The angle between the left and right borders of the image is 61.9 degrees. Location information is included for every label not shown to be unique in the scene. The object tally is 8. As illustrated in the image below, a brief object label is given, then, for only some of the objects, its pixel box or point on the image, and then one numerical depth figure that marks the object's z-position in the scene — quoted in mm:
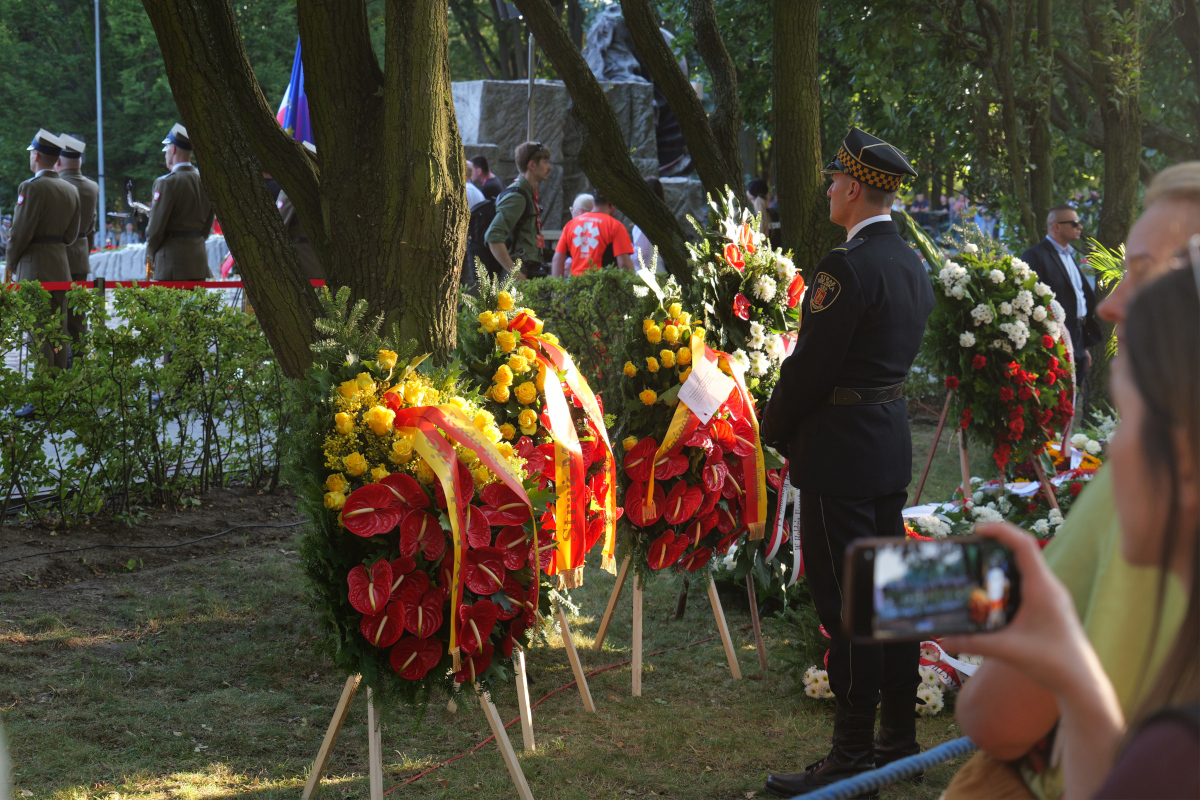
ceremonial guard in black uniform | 3471
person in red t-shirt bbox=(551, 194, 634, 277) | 9289
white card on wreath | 4273
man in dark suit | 8023
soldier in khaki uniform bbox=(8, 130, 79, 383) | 9055
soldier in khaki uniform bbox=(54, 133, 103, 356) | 9703
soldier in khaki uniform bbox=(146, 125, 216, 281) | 9062
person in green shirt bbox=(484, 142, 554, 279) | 8984
